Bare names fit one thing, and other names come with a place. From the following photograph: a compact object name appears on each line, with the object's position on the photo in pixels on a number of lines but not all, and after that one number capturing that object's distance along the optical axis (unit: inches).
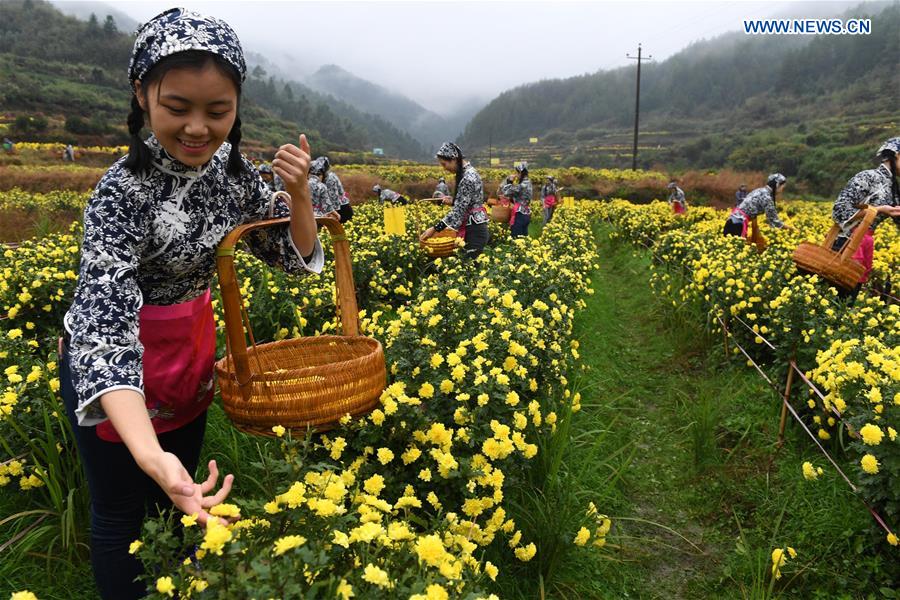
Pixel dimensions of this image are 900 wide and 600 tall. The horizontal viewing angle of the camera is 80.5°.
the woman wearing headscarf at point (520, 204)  352.2
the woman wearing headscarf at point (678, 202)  530.6
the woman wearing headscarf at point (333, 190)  274.8
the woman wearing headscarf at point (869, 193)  173.5
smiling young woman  41.3
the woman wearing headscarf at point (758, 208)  265.9
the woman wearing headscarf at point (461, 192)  203.9
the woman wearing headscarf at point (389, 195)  403.2
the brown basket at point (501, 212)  350.3
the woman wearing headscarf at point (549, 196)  512.9
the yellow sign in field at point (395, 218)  187.0
